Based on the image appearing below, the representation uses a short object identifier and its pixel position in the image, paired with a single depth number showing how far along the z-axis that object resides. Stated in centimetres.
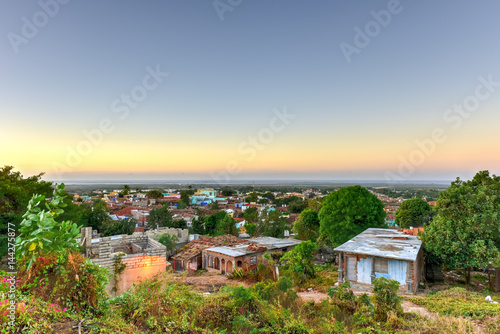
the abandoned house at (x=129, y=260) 958
